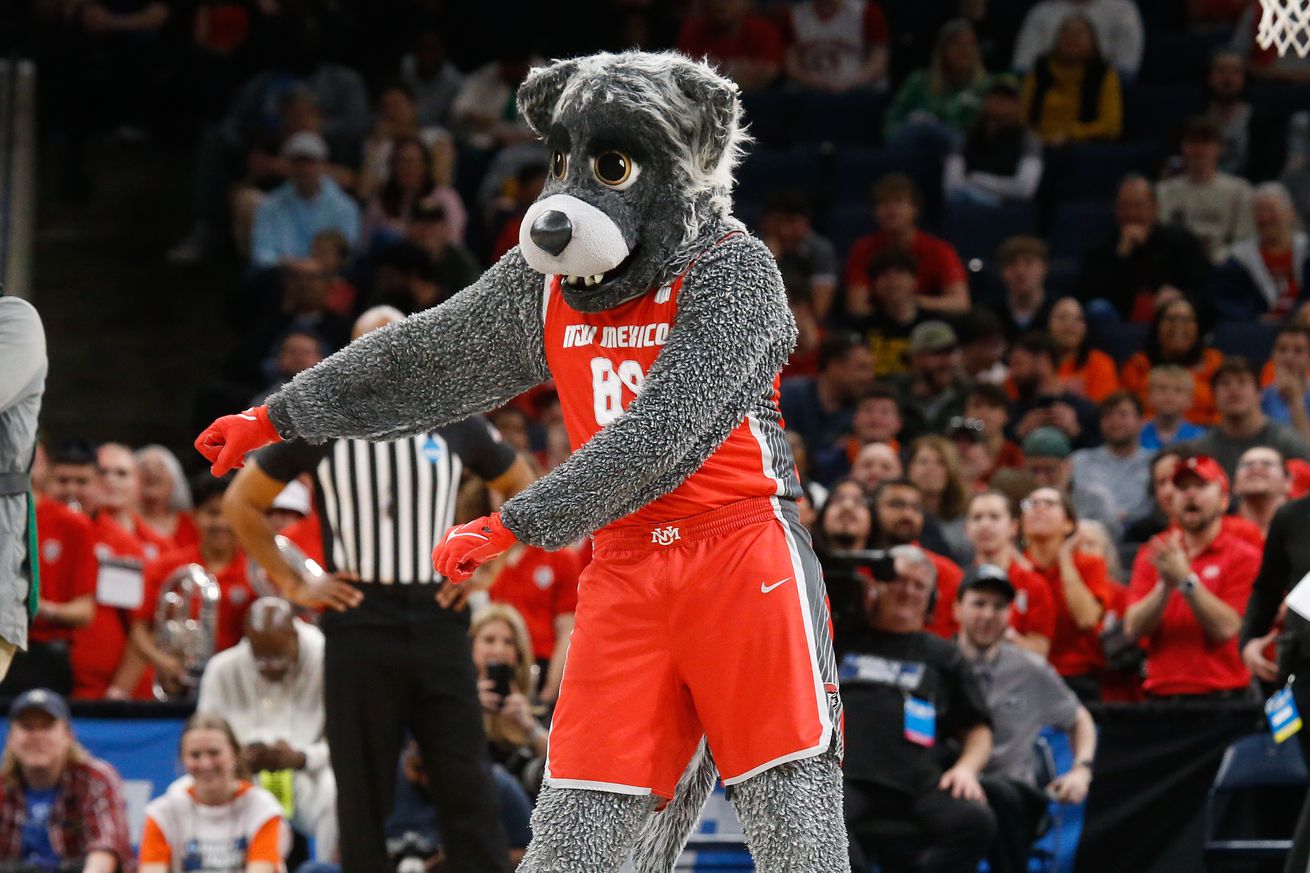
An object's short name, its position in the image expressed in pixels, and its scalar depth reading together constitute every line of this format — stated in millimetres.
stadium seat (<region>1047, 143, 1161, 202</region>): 22031
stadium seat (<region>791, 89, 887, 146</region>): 23594
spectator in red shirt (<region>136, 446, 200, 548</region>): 17766
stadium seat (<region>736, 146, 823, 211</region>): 22500
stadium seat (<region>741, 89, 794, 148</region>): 23437
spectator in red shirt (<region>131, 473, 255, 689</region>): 15734
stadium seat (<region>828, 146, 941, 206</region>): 22297
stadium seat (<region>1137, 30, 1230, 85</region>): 23672
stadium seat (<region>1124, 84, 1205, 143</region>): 22844
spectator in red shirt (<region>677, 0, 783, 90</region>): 23766
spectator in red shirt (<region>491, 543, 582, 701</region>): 15664
